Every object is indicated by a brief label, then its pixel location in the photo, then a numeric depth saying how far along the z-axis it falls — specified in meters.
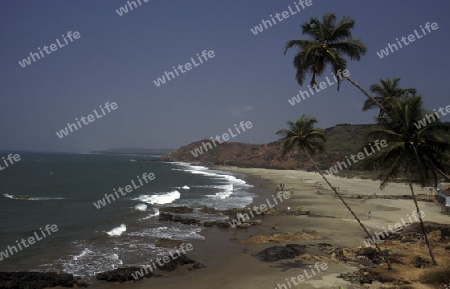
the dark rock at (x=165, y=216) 32.97
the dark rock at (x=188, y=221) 31.29
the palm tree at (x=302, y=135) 21.72
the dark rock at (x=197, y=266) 18.98
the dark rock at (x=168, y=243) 23.42
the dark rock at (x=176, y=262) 18.81
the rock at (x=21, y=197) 46.06
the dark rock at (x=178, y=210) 37.12
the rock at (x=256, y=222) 30.58
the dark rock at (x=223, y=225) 29.38
